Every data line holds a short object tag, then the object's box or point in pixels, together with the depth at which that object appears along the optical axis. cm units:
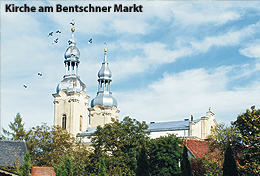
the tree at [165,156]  3728
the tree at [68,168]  3432
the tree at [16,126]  5988
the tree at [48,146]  5000
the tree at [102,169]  3487
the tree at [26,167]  3319
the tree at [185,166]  2881
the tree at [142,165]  2939
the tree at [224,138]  3284
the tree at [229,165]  2620
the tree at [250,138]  3075
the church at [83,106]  6631
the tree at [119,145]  3872
